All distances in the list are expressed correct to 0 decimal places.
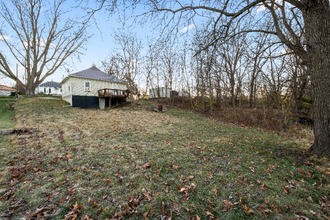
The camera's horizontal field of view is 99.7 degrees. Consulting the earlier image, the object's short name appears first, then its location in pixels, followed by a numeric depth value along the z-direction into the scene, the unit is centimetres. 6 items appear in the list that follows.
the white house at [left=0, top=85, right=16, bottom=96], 3202
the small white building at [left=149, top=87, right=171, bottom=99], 2429
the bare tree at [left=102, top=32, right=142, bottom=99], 1694
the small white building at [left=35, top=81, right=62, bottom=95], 4347
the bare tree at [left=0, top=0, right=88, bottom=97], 1773
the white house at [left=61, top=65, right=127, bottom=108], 1703
